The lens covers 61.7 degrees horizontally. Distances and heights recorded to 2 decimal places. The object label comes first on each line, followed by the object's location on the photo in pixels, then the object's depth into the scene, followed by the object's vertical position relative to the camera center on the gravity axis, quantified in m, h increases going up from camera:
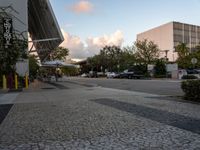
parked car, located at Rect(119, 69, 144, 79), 29.76 -0.31
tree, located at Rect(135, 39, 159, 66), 37.87 +4.57
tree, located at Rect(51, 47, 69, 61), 37.25 +4.39
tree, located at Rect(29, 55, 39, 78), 22.27 +1.36
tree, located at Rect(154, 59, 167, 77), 32.47 +0.77
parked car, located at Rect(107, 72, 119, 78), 34.34 -0.48
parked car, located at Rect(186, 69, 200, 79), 26.29 -0.09
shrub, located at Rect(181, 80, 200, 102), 6.86 -0.74
